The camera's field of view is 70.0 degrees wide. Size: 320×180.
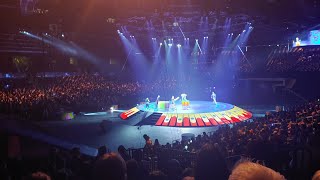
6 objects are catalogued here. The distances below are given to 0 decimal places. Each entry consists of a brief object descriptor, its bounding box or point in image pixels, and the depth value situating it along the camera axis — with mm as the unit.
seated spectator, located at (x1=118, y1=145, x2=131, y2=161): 5303
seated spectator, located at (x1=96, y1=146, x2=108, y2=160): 4661
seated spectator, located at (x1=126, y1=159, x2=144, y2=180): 3436
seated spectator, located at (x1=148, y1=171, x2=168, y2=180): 3299
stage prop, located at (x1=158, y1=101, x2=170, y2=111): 17963
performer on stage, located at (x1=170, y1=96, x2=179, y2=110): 17584
